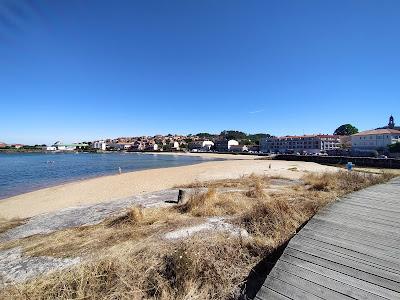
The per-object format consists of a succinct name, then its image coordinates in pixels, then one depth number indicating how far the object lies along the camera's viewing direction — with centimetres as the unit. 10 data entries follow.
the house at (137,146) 18790
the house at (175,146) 18115
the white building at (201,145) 17312
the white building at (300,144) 11688
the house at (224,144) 15875
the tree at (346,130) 16312
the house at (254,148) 14731
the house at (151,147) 18189
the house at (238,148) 14562
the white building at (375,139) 9094
